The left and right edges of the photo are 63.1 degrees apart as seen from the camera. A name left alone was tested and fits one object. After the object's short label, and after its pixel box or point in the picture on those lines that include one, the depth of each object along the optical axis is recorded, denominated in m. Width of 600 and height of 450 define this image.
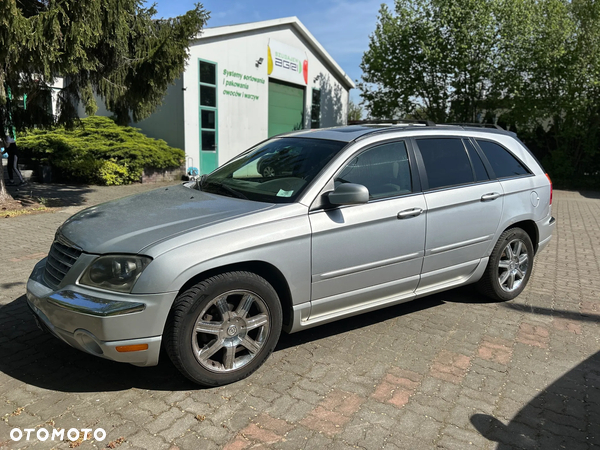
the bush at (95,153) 14.13
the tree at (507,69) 18.61
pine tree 7.60
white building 16.89
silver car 3.00
